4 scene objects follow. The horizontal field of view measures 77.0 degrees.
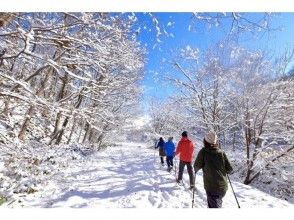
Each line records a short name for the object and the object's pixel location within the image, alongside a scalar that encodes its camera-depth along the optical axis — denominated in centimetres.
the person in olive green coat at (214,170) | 338
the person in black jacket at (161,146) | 930
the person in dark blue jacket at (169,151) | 783
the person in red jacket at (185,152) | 577
